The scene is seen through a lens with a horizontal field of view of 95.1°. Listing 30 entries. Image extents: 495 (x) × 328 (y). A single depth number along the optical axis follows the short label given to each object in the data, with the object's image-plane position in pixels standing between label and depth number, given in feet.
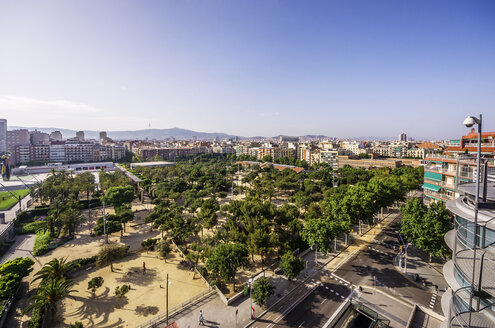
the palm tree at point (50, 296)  64.18
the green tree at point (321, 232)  87.40
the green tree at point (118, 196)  153.58
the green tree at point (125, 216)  124.06
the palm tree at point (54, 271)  73.67
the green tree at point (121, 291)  73.11
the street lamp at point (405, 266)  86.20
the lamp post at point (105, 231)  111.04
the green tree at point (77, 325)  60.19
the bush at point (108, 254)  86.12
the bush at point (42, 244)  102.86
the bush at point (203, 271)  86.13
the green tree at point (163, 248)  95.30
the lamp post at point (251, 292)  68.61
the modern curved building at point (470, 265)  34.32
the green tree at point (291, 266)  77.15
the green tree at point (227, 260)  73.92
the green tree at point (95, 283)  75.17
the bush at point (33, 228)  116.78
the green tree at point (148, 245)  108.68
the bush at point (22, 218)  134.51
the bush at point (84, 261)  89.76
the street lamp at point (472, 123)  29.81
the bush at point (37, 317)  61.31
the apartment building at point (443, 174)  100.78
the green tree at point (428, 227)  82.23
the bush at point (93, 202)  177.47
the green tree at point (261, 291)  67.10
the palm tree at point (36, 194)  165.43
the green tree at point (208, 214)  113.91
